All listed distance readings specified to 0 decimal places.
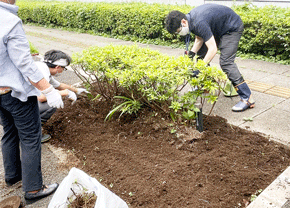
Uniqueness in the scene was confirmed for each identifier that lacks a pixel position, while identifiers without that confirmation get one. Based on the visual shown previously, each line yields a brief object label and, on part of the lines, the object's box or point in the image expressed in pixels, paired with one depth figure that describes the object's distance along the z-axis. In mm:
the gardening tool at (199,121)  3314
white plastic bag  2043
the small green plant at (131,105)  3620
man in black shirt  3775
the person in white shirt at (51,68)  3234
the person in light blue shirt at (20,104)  2198
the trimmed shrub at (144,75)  3127
